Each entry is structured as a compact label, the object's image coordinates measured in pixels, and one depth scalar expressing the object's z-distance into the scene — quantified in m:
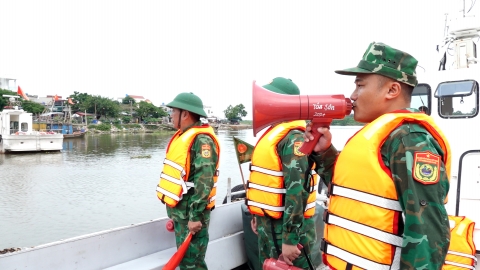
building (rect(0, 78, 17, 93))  68.83
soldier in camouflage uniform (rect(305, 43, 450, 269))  1.19
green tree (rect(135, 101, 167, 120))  67.38
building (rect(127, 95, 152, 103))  95.89
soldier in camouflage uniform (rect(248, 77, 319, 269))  2.28
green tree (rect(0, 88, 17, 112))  46.33
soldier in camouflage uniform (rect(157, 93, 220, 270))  2.77
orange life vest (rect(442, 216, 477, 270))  1.67
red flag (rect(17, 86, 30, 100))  52.00
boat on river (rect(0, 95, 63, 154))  26.02
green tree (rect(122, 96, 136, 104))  74.81
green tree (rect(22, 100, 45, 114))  48.91
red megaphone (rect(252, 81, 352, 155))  1.54
